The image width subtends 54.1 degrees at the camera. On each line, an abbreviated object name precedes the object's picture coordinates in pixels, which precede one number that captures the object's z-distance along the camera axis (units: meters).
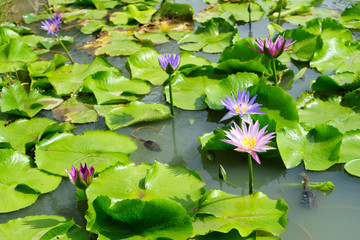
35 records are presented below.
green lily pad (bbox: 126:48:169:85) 3.19
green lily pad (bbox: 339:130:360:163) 2.12
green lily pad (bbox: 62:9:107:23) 4.83
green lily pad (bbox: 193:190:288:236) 1.66
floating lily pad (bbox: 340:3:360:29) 3.86
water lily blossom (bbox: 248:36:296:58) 2.44
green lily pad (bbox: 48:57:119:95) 3.13
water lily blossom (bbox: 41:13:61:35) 3.61
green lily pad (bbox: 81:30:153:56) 3.81
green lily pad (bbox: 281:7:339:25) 4.09
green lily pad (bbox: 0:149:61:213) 2.06
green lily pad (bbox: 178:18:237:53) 3.71
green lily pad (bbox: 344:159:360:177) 2.03
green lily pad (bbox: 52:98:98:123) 2.79
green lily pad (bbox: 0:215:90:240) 1.73
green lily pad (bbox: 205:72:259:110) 2.62
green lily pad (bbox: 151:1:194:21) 4.44
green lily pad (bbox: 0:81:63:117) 2.80
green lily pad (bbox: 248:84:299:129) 2.30
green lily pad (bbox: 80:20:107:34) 4.39
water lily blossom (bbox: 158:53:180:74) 2.56
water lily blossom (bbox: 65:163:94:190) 1.82
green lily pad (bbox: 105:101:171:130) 2.63
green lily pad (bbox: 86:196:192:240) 1.65
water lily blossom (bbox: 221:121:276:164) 1.72
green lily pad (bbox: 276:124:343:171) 2.09
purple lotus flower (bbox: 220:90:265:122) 1.89
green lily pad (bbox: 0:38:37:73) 3.68
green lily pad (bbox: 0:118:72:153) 2.44
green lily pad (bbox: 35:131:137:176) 2.25
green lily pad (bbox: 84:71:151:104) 2.93
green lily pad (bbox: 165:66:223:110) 2.80
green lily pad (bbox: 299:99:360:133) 2.37
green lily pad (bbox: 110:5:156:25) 4.49
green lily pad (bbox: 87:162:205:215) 1.90
